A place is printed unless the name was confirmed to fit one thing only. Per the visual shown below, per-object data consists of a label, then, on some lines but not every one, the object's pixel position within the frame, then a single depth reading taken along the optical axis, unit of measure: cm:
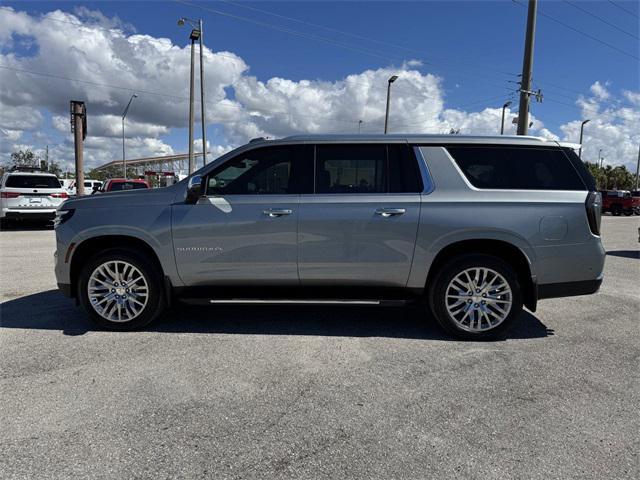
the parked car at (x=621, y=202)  2994
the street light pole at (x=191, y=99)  2278
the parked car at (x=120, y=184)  1800
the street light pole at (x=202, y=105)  2235
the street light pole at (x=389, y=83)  2720
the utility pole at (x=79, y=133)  2191
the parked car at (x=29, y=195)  1335
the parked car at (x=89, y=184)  3381
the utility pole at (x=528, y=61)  1373
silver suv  418
